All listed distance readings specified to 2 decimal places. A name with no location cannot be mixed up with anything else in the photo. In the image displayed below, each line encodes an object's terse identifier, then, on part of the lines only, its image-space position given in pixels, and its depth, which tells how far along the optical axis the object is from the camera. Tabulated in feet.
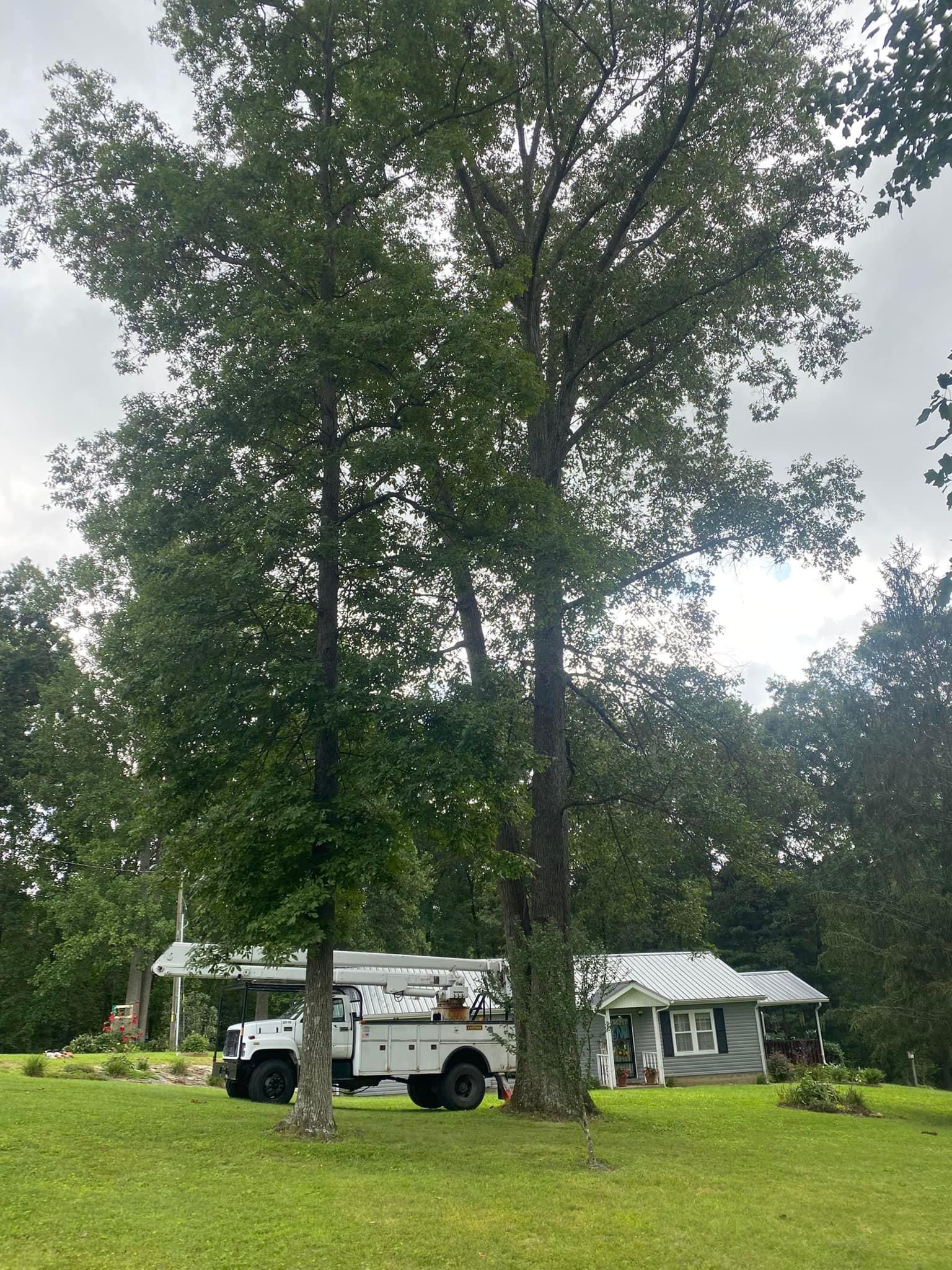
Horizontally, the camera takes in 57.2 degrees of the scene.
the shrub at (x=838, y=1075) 68.13
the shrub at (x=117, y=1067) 54.24
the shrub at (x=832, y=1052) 100.37
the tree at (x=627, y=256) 45.85
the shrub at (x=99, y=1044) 70.03
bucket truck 45.88
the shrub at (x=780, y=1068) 82.79
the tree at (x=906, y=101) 18.47
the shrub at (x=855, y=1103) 52.80
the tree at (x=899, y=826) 56.08
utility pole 85.15
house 79.66
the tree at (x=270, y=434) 33.73
